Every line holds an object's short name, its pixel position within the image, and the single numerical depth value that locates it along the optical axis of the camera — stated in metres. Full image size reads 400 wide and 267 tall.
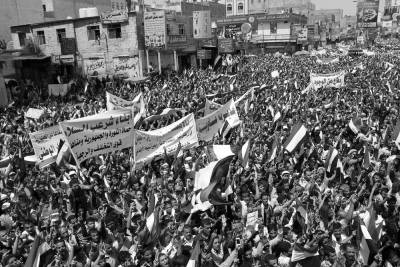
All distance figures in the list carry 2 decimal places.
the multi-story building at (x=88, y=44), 30.49
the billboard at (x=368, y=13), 70.62
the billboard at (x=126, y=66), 30.84
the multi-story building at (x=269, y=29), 60.06
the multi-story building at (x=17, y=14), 31.89
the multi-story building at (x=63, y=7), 39.75
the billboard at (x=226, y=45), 36.22
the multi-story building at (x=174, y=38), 28.92
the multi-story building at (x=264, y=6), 88.31
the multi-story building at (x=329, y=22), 88.94
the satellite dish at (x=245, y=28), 55.62
